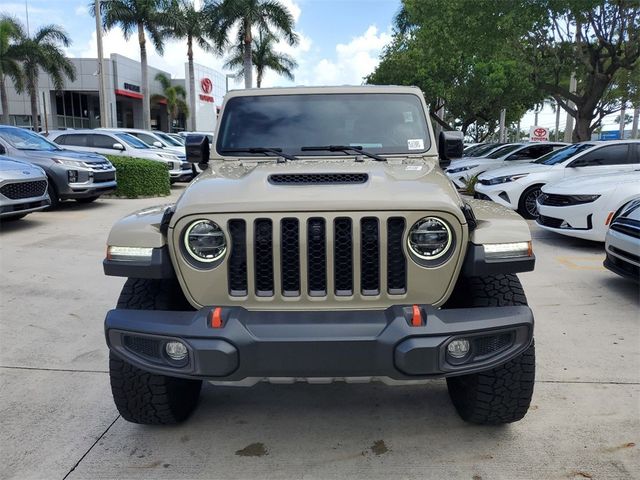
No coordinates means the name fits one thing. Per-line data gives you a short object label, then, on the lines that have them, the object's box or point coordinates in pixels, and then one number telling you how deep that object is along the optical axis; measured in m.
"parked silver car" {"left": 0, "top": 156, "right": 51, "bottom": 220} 8.19
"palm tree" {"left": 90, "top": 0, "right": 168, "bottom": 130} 28.58
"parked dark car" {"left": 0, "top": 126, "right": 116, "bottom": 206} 10.39
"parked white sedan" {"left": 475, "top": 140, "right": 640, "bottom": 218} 9.77
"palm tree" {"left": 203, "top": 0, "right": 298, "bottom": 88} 28.50
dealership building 39.22
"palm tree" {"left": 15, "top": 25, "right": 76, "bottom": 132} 31.27
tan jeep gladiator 2.38
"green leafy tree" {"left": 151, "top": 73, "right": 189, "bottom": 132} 46.31
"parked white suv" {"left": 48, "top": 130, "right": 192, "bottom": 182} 14.48
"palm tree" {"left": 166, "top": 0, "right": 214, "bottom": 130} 30.11
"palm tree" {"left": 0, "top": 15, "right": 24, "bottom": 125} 30.47
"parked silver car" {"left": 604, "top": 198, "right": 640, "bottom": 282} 5.18
